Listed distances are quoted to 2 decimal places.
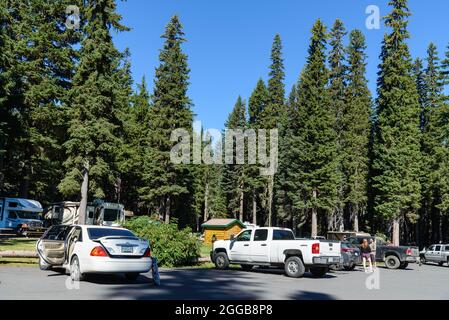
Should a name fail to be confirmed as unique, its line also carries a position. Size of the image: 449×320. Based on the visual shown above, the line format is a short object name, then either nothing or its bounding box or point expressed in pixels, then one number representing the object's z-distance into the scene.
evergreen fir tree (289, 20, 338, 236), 47.38
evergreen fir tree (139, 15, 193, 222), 48.53
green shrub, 18.95
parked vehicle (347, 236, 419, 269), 26.06
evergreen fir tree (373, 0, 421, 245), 44.00
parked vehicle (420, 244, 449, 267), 34.03
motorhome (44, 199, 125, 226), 40.28
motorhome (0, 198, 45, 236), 37.26
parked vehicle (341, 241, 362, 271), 21.98
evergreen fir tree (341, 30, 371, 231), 53.22
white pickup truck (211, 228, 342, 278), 16.61
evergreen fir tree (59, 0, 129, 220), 31.19
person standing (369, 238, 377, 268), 22.51
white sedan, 11.43
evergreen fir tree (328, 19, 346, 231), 54.12
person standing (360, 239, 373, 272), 20.14
